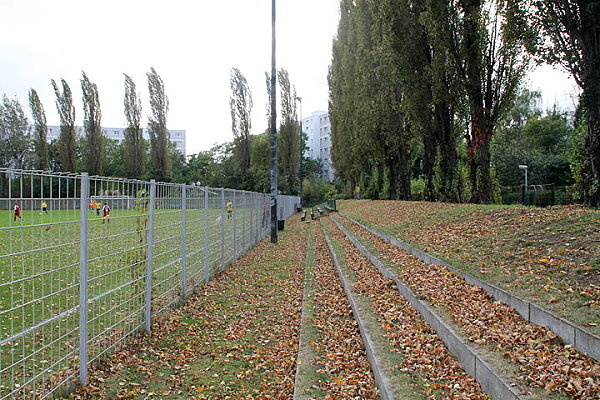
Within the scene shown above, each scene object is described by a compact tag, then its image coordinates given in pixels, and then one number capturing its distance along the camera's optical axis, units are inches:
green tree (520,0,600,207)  366.0
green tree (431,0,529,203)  599.5
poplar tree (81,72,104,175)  1791.3
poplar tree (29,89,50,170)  1807.3
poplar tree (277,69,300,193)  2181.3
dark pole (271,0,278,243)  669.3
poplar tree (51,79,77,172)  1740.9
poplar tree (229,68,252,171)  2062.0
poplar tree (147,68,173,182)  1994.3
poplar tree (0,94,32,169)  1941.4
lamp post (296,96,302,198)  2026.0
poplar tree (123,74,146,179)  1932.8
